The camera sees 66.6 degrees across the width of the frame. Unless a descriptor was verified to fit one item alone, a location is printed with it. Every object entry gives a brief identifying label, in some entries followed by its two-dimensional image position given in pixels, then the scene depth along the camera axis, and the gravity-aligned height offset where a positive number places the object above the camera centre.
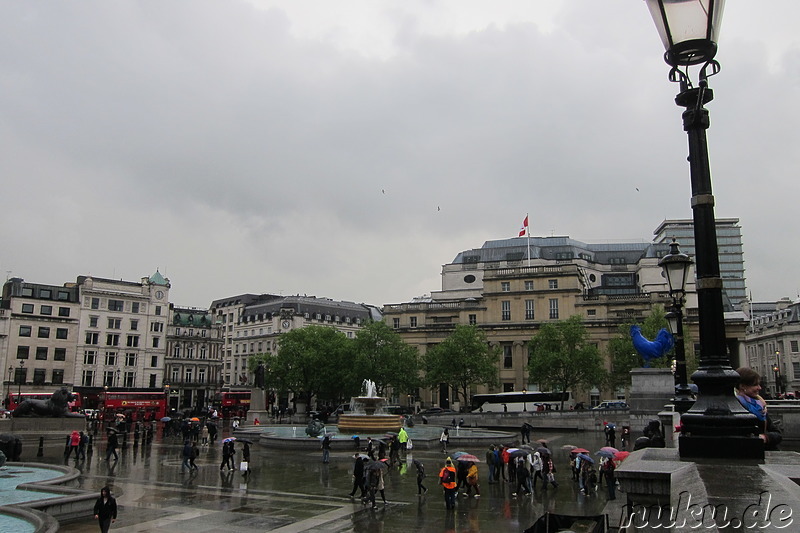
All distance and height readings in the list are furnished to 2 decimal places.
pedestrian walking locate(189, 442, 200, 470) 25.50 -3.43
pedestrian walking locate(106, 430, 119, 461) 28.62 -3.35
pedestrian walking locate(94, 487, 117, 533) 13.23 -2.96
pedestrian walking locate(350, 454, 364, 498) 18.73 -3.04
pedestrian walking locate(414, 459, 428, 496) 19.27 -3.16
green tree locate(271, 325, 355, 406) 72.25 +0.93
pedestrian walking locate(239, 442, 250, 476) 22.33 -3.24
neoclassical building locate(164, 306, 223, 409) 97.62 +2.13
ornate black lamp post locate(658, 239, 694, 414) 14.13 +2.07
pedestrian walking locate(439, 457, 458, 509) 17.23 -3.02
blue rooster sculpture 30.97 +1.63
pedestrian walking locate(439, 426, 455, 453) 34.03 -3.50
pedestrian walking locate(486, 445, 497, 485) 22.19 -3.17
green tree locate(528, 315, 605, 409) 69.06 +1.91
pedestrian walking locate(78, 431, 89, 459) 29.83 -3.61
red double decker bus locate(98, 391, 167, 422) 58.56 -3.18
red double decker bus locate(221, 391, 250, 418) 72.81 -3.77
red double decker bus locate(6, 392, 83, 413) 52.85 -2.86
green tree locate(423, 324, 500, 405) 71.81 +1.56
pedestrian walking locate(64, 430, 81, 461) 29.42 -3.30
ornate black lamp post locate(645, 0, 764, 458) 6.51 +1.33
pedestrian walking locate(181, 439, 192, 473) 25.50 -3.35
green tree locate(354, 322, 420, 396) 71.38 +1.82
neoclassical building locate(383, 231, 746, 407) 81.00 +9.04
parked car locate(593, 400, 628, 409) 59.42 -2.71
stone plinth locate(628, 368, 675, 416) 35.19 -0.49
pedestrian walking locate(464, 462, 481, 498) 19.41 -3.25
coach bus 65.19 -2.72
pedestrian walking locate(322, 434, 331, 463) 27.73 -3.29
